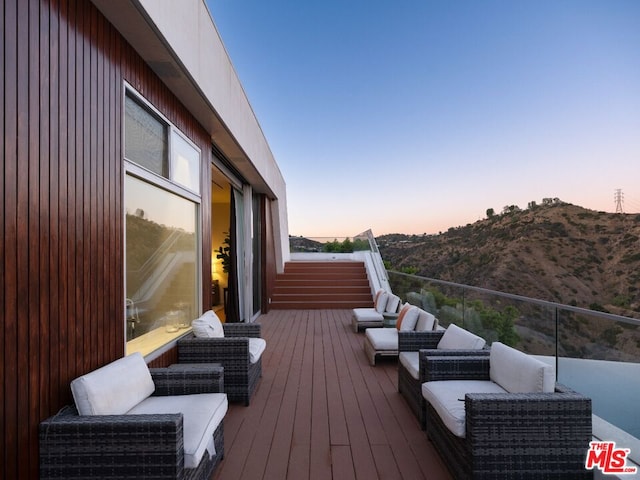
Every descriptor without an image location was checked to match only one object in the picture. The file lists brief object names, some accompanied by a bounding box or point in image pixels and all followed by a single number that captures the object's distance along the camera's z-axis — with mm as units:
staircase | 9703
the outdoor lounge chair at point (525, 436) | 1974
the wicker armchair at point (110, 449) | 1693
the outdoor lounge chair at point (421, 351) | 2938
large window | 2824
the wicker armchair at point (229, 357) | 3406
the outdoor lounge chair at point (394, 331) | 4105
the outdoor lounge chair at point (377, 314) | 6523
